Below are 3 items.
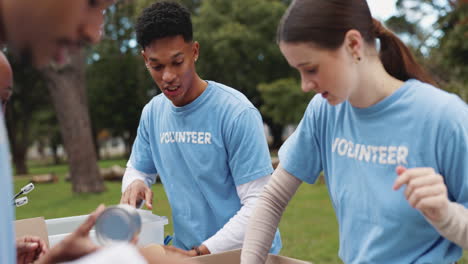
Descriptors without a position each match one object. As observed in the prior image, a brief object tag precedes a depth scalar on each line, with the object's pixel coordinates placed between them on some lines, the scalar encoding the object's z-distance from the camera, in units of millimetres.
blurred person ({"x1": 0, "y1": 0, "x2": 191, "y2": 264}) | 884
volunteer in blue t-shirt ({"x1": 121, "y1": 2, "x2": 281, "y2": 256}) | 2342
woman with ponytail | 1528
